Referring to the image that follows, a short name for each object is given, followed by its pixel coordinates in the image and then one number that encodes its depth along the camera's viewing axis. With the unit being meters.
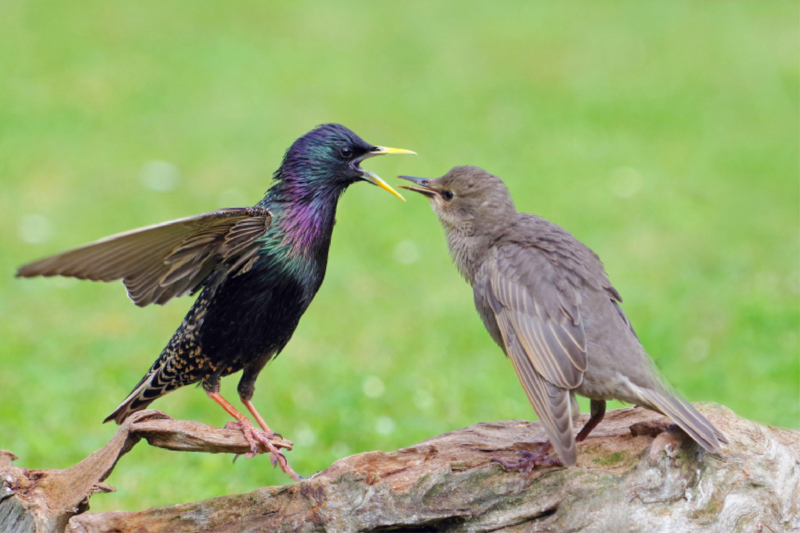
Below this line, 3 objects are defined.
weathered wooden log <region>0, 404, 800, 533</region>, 7.68
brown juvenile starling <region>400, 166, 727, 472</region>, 7.81
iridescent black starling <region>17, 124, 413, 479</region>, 8.47
